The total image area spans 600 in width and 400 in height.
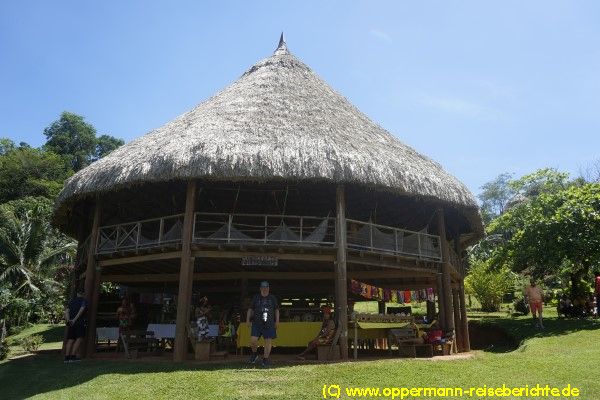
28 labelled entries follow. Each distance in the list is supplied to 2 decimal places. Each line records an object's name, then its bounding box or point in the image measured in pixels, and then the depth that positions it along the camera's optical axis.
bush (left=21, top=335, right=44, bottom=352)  15.72
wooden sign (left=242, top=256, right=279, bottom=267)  12.62
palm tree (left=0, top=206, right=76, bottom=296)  25.78
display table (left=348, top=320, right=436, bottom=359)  11.86
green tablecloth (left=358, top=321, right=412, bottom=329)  12.69
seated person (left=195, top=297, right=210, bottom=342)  11.42
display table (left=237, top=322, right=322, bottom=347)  12.45
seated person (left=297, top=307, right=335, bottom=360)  11.24
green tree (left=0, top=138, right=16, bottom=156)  54.88
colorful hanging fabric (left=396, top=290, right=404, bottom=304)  20.99
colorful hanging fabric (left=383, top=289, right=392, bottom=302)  18.17
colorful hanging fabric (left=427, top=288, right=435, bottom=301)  21.30
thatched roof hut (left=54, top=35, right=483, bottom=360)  12.23
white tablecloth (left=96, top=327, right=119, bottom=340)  14.36
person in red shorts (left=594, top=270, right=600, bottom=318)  17.84
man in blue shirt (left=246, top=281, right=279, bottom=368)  10.02
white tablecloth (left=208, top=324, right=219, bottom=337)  12.94
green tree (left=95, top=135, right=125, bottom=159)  59.72
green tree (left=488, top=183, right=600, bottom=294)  18.19
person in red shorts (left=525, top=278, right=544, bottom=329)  16.69
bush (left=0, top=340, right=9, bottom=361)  13.91
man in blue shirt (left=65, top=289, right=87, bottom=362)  11.95
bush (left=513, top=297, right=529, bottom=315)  24.97
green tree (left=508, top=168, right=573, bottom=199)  23.59
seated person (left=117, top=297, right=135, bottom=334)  12.91
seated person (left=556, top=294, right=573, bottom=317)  20.11
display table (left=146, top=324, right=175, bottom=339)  13.61
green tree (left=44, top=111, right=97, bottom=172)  56.94
